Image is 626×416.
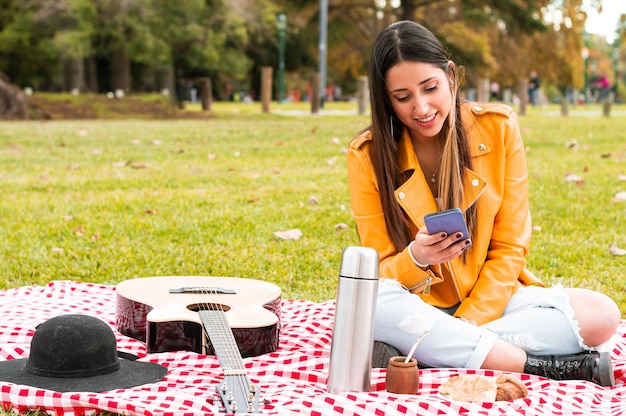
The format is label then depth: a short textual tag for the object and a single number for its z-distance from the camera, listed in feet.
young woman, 9.64
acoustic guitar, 9.69
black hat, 8.61
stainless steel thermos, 8.29
